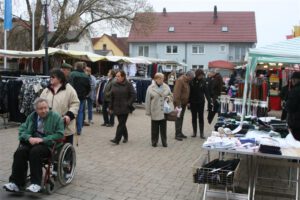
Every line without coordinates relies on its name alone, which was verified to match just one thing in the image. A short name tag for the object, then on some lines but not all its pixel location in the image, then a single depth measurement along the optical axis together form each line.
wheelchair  5.53
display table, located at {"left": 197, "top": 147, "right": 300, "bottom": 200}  5.17
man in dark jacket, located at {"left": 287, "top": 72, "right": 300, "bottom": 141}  6.34
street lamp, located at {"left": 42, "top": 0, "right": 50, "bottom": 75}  12.77
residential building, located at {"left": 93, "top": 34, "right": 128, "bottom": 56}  70.69
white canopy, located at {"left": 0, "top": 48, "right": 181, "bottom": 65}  14.49
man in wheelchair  5.38
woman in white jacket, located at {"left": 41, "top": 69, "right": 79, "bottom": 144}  6.22
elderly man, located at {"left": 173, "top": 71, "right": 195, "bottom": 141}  10.32
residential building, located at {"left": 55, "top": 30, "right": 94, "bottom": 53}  63.18
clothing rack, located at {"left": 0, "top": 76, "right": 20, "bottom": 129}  11.20
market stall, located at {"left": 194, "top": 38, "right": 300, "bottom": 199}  5.10
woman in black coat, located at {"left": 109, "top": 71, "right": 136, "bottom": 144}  9.31
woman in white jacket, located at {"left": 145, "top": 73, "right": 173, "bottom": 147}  9.27
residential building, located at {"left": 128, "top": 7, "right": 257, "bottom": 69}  55.28
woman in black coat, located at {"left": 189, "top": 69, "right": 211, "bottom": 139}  10.54
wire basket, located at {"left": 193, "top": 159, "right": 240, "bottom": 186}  4.98
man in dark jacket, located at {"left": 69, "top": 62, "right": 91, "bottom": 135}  10.38
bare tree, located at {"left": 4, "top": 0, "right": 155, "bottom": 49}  28.80
